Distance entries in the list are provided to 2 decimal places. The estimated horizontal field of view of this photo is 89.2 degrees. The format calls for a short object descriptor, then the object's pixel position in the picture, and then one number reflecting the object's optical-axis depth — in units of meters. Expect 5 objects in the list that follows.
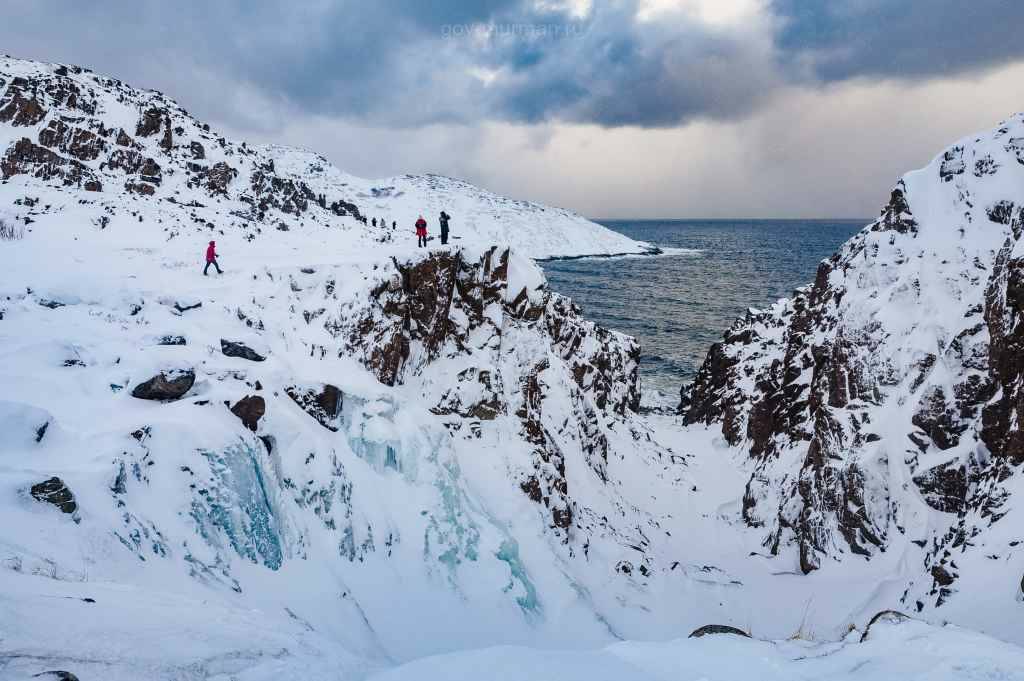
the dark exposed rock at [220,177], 42.31
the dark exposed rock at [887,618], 6.03
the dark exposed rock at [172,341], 12.34
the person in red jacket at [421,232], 21.42
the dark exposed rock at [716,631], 6.98
